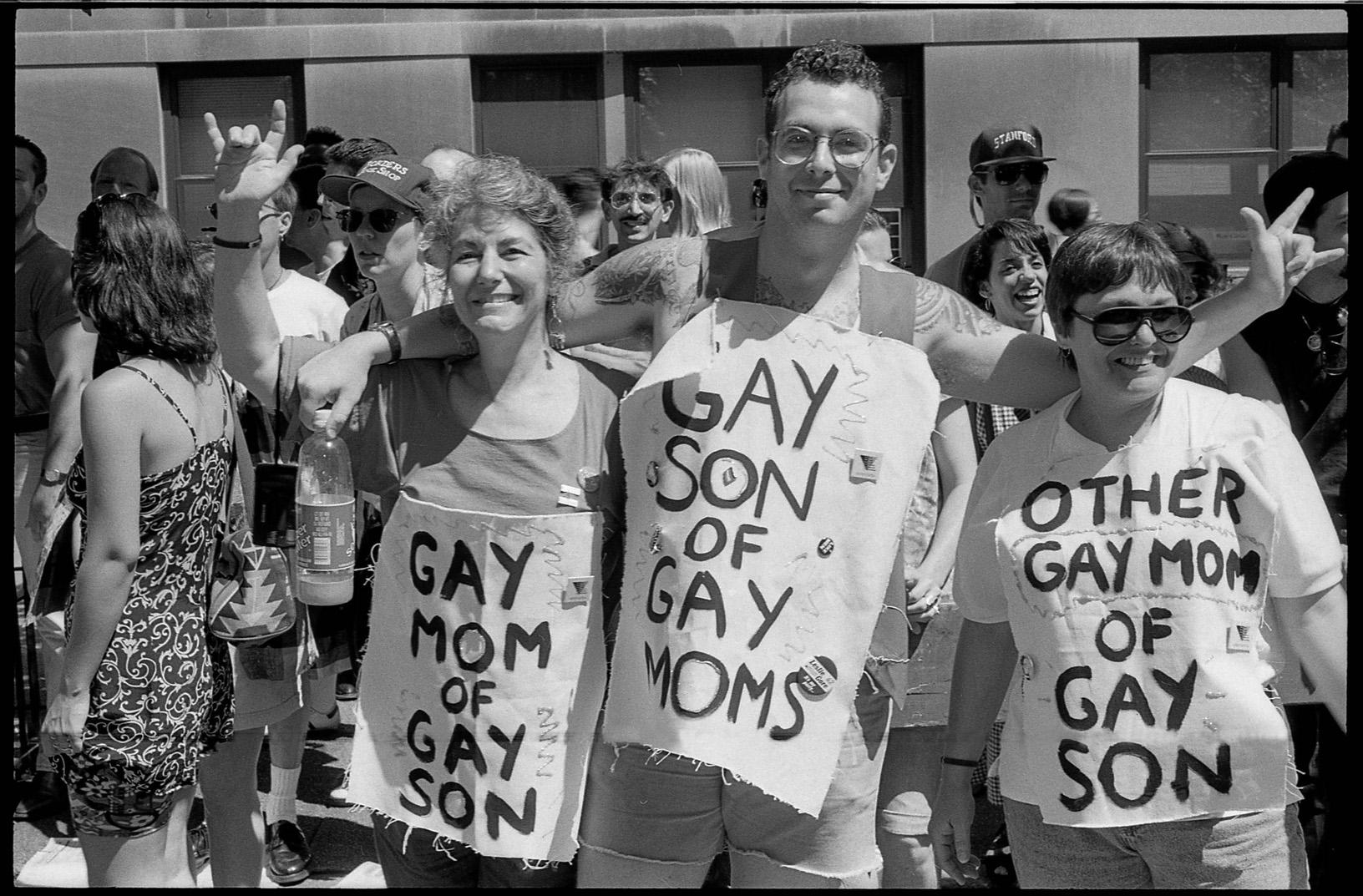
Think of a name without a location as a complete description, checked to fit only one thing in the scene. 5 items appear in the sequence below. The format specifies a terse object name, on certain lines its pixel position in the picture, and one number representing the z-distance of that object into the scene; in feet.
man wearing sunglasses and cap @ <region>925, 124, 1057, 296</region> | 16.61
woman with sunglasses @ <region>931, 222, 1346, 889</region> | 8.06
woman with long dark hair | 9.58
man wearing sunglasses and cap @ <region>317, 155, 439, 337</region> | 12.16
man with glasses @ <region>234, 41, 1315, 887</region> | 8.22
